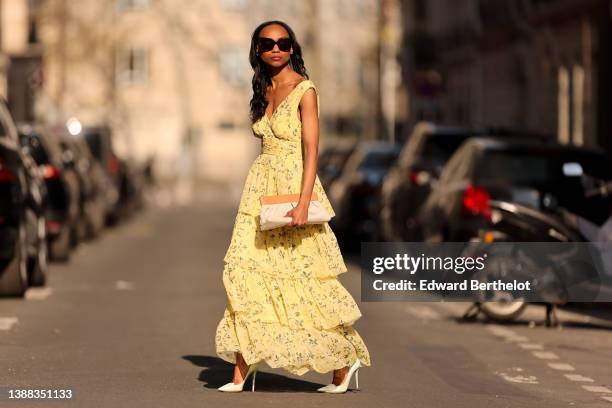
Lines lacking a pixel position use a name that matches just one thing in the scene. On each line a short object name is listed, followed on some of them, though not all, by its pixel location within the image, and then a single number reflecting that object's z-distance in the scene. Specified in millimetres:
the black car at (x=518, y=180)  17750
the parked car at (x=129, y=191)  41656
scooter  16500
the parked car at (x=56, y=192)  24953
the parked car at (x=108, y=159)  37031
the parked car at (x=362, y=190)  29297
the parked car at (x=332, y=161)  32594
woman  10695
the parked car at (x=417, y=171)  24344
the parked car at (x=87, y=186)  29641
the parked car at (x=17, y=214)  17609
